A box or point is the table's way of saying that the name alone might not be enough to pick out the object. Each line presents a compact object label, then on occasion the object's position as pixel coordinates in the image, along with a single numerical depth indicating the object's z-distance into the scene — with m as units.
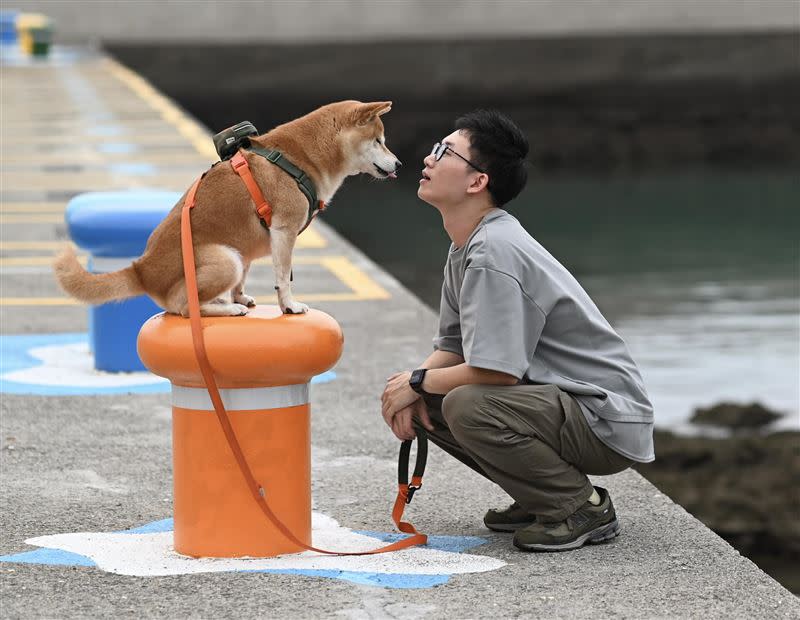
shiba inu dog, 10.04
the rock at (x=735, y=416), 28.86
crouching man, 9.66
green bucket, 64.06
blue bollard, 15.12
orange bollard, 9.45
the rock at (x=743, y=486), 22.48
